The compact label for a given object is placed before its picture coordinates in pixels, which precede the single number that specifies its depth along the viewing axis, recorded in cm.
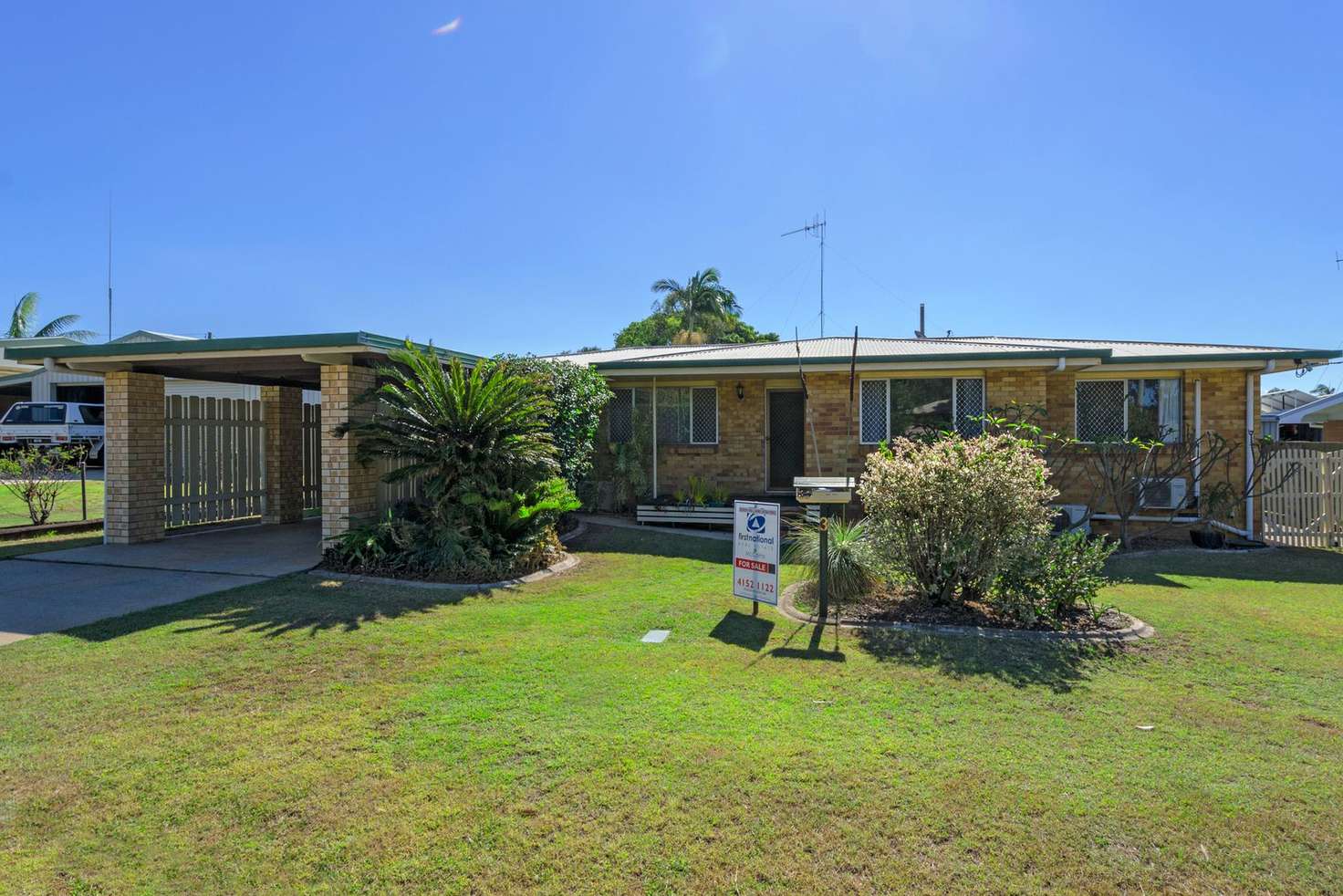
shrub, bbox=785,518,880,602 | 701
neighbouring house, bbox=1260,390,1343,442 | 2130
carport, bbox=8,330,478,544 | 887
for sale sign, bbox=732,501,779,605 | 635
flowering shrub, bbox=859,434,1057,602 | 621
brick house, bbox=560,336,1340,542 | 1162
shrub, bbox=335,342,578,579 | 827
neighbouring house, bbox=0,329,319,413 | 2539
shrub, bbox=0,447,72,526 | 1142
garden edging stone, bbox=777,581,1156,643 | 572
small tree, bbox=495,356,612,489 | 1035
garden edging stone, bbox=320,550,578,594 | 757
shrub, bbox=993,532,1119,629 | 614
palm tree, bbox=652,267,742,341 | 3747
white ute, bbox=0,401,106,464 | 2297
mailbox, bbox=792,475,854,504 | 645
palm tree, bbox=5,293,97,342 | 3638
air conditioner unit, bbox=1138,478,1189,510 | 1182
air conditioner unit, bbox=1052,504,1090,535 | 1090
